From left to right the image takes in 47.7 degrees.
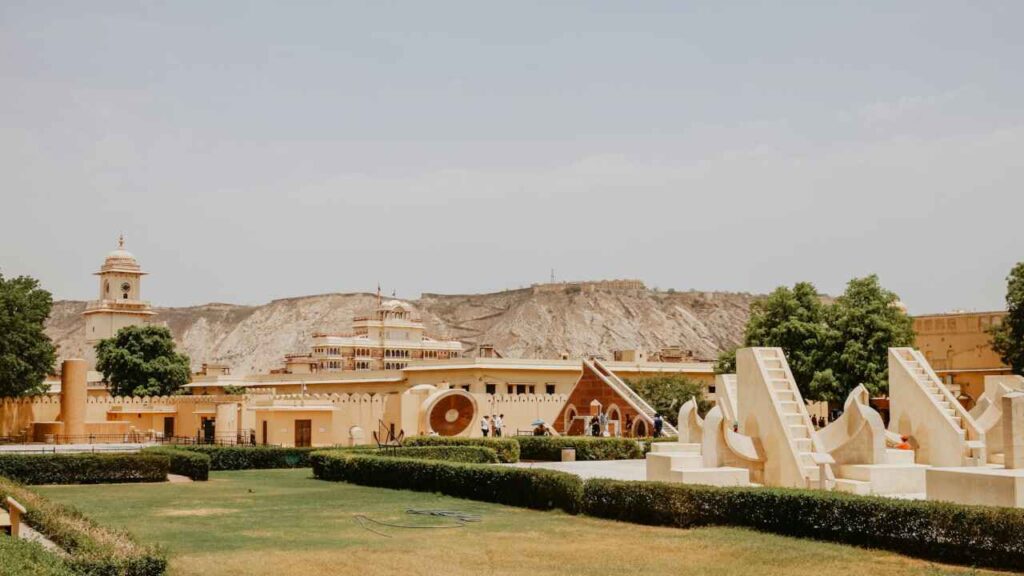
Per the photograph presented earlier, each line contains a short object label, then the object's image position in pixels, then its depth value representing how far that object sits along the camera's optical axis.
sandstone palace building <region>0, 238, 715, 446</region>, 45.09
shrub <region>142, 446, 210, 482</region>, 30.95
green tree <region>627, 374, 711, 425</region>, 50.75
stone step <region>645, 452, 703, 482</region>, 22.94
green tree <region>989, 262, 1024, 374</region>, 47.50
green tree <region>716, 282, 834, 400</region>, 45.00
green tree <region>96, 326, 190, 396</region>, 69.69
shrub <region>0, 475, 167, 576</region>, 11.85
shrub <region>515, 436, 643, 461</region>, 37.28
